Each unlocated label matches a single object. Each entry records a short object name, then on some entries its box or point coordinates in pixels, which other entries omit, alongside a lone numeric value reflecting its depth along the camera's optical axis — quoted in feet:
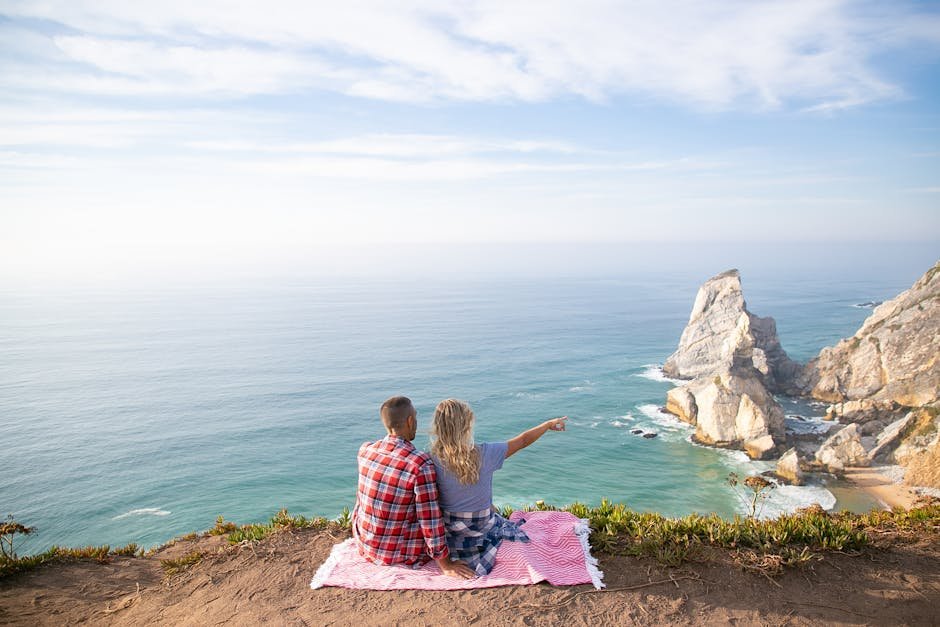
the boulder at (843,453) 116.98
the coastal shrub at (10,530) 28.55
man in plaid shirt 19.83
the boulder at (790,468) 112.68
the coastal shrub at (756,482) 31.18
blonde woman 19.42
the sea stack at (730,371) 135.03
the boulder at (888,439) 117.39
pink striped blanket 20.95
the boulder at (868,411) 140.56
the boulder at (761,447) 128.26
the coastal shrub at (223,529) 31.89
